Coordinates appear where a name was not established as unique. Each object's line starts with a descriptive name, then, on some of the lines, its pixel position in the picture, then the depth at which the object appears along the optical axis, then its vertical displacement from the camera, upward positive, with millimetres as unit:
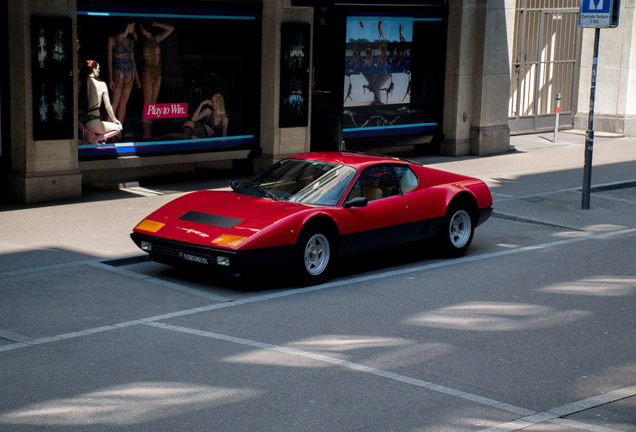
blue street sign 14109 +1446
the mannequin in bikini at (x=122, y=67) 15008 +382
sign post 14125 +1306
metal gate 23656 +1059
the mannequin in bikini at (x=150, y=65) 15422 +444
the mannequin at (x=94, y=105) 14734 -263
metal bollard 23078 -521
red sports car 9133 -1350
